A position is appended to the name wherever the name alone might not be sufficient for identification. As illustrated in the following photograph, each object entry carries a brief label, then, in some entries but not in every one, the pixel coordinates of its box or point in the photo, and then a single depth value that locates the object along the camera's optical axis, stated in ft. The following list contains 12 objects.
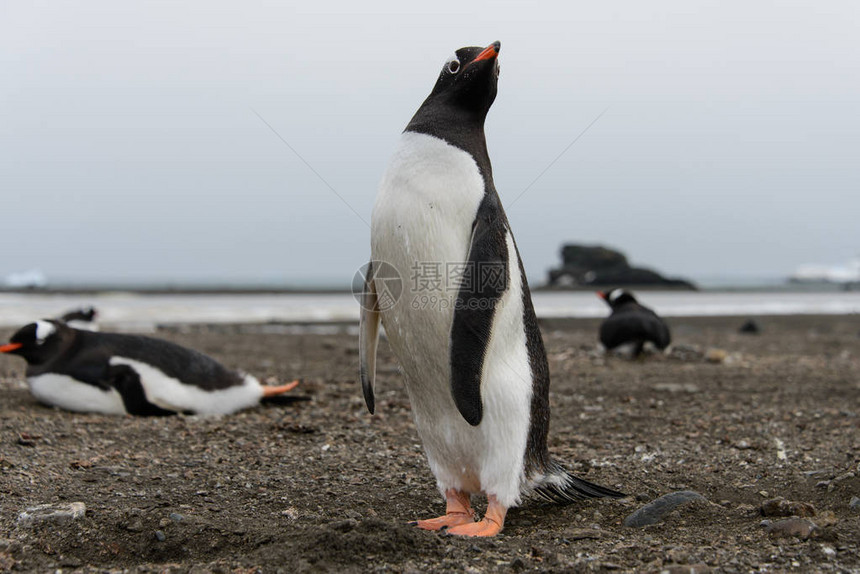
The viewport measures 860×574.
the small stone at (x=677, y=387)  23.75
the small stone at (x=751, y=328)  53.53
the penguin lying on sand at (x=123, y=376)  19.72
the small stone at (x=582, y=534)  10.28
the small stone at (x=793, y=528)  9.78
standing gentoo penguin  10.84
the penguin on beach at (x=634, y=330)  32.89
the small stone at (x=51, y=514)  10.70
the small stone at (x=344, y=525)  9.70
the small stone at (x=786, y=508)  10.84
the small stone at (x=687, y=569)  8.59
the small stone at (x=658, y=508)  11.01
